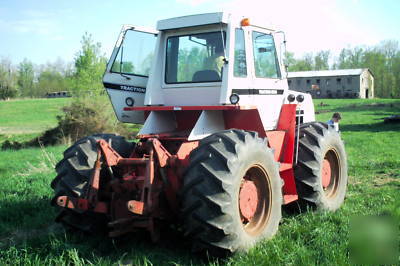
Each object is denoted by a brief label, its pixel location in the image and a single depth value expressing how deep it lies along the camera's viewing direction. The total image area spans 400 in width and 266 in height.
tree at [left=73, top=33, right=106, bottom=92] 29.71
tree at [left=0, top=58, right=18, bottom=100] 75.38
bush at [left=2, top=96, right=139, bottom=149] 24.34
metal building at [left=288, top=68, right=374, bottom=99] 83.06
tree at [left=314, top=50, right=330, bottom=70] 102.75
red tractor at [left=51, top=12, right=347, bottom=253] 4.66
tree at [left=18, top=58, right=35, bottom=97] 85.25
